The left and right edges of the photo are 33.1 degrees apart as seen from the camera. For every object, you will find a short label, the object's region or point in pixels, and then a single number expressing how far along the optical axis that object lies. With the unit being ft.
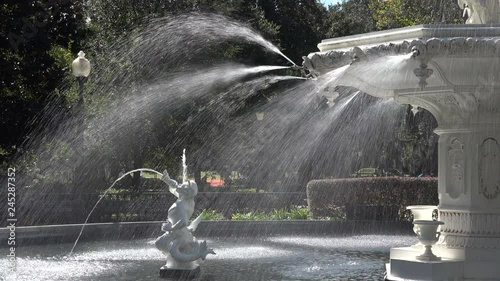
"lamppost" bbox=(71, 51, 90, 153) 55.67
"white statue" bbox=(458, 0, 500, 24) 32.40
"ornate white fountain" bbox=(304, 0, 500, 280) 27.45
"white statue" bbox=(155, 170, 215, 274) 34.55
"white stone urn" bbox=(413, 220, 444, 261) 29.63
